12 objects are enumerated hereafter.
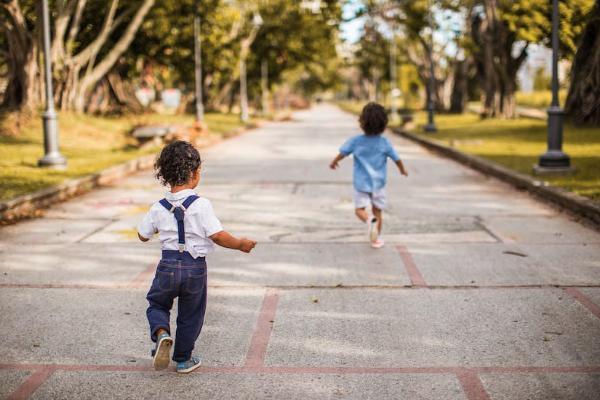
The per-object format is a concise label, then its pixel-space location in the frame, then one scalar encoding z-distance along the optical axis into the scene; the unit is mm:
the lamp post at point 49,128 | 14031
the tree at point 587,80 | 21122
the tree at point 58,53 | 22033
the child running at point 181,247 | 4125
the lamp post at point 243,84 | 42897
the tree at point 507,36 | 24964
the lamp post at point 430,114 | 28172
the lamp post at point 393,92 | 42456
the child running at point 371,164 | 7684
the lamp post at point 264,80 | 57062
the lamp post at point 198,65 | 30891
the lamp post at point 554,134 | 12641
